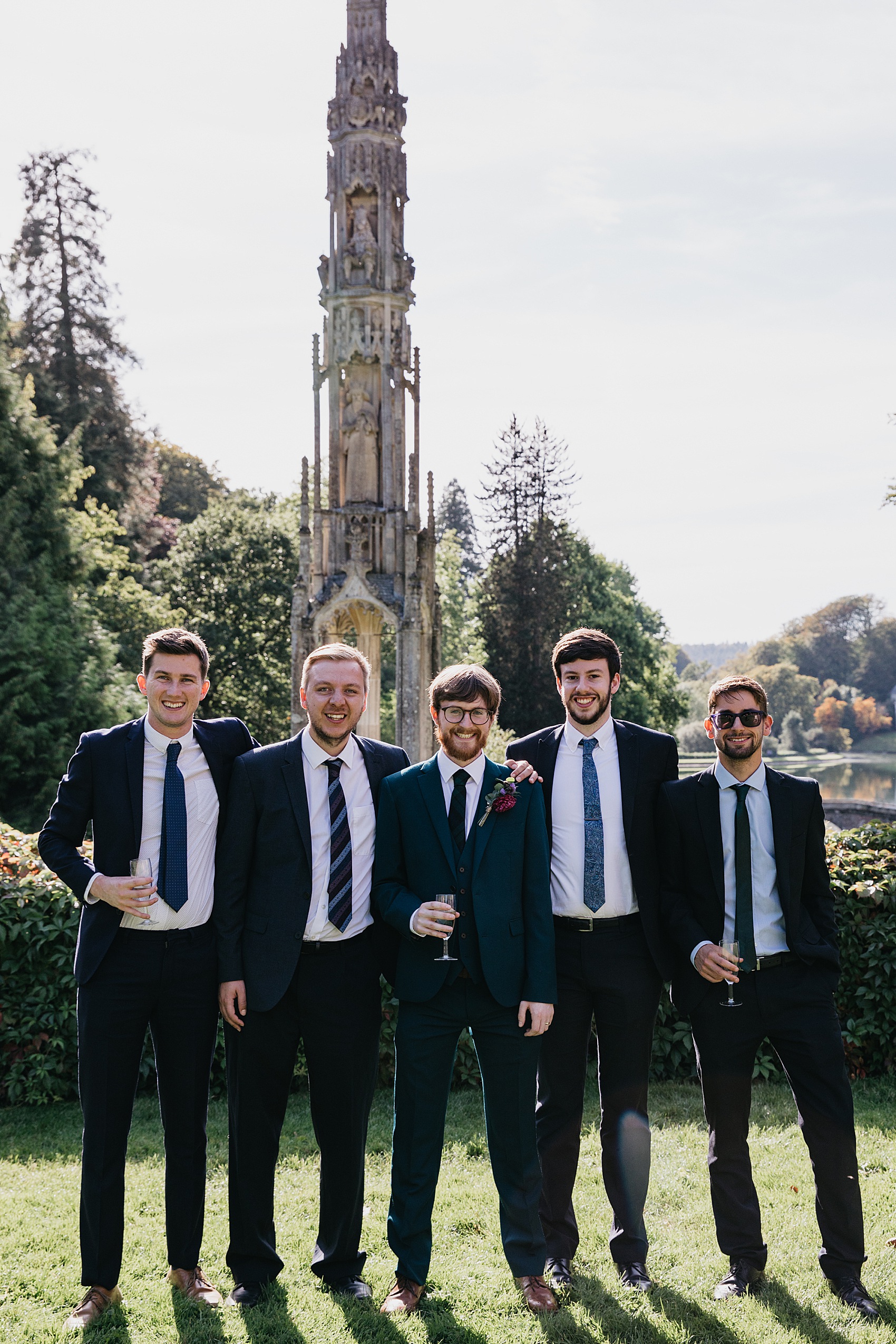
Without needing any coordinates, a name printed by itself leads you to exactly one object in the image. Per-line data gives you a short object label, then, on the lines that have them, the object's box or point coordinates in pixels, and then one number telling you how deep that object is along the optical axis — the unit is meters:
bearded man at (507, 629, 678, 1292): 4.39
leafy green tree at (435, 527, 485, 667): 41.41
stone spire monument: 17.75
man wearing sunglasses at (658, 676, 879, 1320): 4.27
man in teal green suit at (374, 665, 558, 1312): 4.16
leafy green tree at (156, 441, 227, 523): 42.88
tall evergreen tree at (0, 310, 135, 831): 17.12
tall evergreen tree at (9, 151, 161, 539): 29.94
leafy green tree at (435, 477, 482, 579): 73.81
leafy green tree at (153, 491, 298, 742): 29.08
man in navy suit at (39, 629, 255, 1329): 4.17
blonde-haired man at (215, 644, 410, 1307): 4.21
